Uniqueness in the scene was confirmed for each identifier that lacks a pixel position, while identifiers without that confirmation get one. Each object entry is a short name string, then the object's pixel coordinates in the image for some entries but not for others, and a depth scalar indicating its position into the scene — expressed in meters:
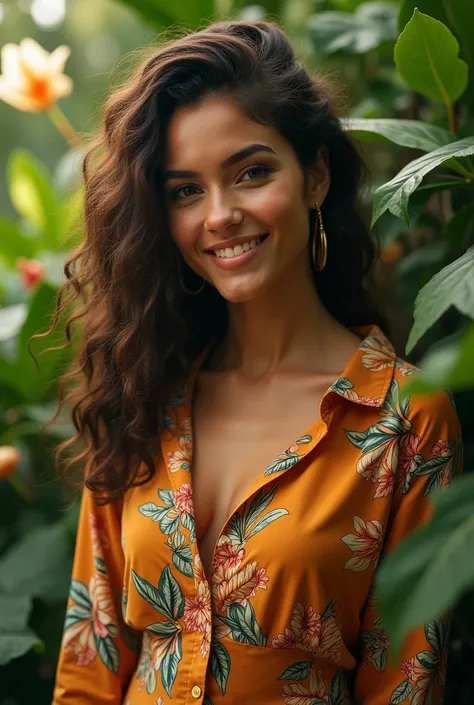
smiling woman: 1.12
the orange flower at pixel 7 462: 1.60
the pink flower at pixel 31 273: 1.81
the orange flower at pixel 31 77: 1.75
